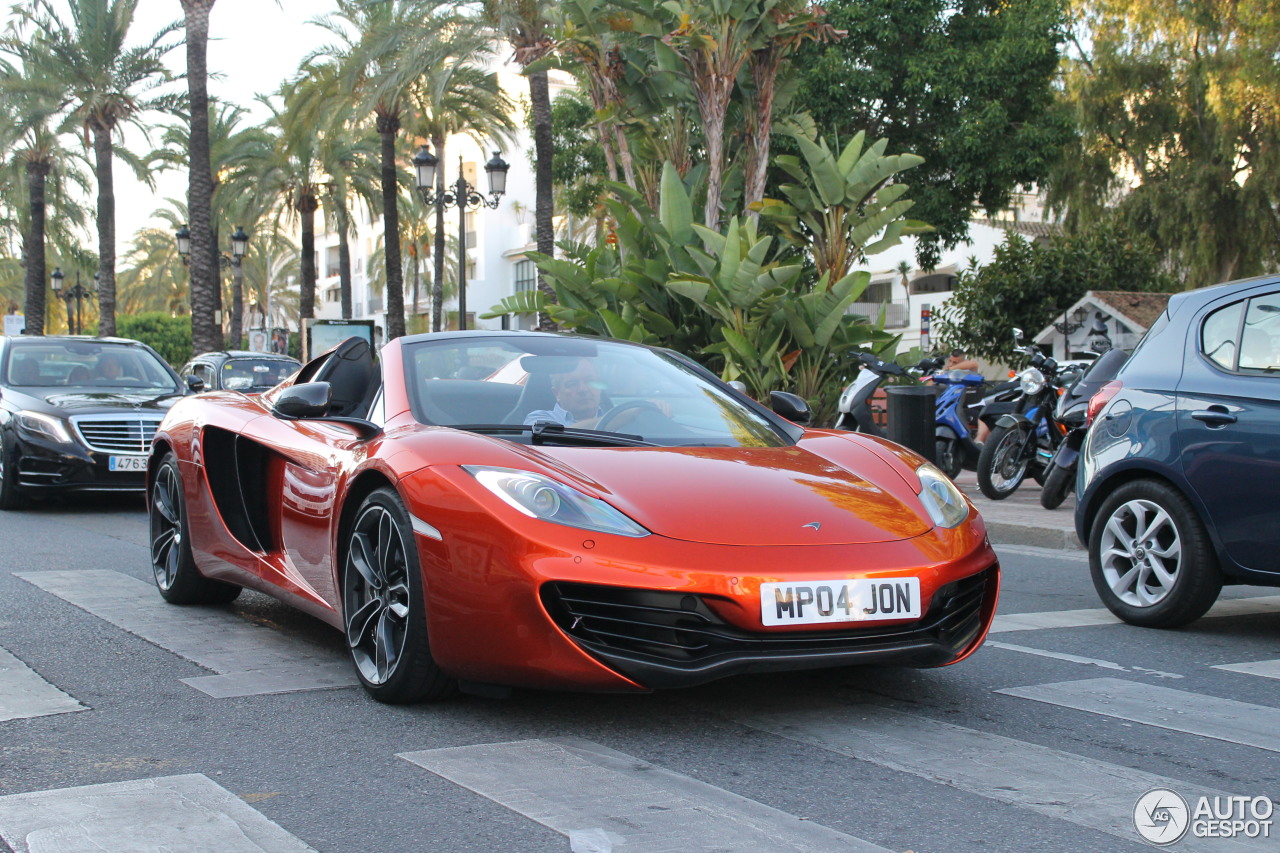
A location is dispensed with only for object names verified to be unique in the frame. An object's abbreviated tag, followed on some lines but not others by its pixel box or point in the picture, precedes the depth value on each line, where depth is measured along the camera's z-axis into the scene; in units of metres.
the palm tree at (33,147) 35.00
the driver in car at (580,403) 4.90
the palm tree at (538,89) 26.31
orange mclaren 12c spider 3.85
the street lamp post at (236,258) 41.91
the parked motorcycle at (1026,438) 12.10
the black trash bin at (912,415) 12.30
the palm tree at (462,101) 29.27
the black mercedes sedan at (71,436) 11.32
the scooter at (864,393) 12.42
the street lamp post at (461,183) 28.34
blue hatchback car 5.67
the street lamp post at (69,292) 55.25
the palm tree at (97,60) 34.12
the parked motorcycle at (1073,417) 8.34
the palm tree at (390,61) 28.16
